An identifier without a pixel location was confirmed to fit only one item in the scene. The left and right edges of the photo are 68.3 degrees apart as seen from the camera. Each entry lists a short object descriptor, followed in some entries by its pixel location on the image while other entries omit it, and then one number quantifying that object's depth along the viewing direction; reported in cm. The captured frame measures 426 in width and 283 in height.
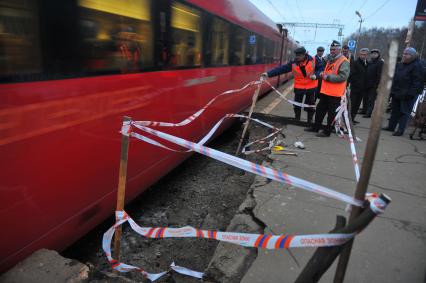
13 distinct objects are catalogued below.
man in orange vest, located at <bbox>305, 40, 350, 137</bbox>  590
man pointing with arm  699
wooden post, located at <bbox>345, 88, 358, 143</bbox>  597
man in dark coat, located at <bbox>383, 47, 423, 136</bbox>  670
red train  217
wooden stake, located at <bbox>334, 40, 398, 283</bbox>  151
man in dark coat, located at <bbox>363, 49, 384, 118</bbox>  802
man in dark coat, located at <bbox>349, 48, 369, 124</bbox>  812
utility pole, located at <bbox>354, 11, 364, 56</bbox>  3188
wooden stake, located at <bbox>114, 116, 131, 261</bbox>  247
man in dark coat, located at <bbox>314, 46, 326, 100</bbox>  727
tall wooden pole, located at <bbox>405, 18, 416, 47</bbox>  1074
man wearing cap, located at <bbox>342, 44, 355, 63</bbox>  974
